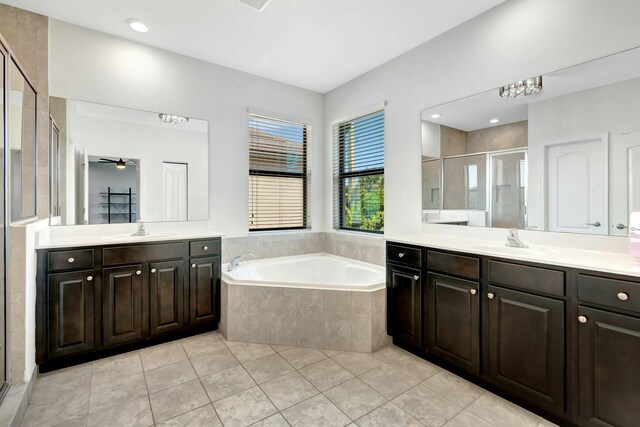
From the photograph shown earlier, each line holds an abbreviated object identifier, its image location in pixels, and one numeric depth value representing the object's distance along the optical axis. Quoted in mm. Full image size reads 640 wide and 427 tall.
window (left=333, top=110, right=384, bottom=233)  3369
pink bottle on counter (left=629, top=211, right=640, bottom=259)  1571
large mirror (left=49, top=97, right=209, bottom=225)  2543
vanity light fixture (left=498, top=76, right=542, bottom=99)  2082
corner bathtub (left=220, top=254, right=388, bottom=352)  2510
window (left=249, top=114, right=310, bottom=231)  3543
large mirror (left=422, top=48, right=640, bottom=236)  1739
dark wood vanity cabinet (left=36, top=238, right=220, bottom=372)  2152
